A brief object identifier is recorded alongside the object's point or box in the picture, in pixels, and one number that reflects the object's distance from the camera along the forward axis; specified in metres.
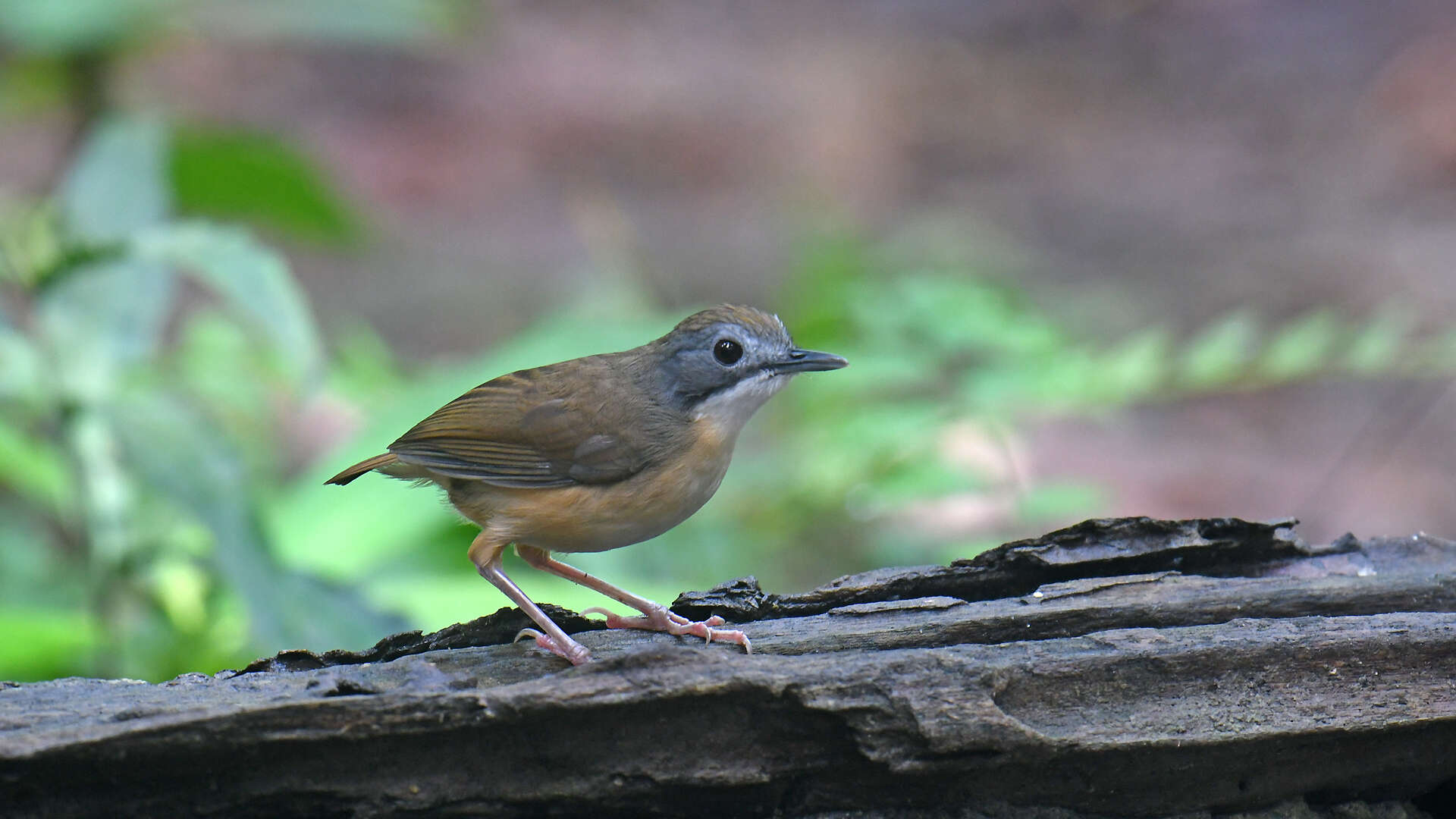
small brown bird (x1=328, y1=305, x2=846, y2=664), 6.76
